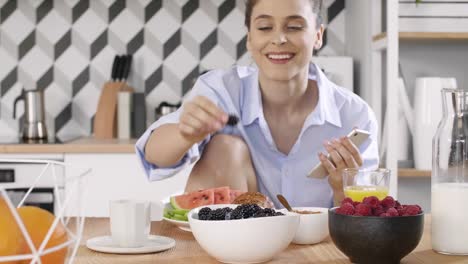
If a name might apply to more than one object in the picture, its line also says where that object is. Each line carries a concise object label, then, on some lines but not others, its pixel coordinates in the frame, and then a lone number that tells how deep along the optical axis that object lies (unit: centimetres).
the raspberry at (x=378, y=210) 158
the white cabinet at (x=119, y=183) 313
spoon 179
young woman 221
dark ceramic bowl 156
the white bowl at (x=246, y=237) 157
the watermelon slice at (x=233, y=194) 193
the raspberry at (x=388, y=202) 159
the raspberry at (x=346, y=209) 160
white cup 166
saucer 165
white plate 181
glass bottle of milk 166
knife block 354
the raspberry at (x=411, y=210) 159
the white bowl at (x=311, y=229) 171
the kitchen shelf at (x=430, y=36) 300
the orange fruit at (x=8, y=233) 115
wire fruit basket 113
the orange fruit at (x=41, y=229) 118
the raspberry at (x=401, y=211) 159
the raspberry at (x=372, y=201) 159
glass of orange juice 174
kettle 344
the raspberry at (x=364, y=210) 158
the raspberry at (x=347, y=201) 163
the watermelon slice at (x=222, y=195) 192
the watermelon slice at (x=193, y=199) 189
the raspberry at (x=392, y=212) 157
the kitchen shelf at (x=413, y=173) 298
